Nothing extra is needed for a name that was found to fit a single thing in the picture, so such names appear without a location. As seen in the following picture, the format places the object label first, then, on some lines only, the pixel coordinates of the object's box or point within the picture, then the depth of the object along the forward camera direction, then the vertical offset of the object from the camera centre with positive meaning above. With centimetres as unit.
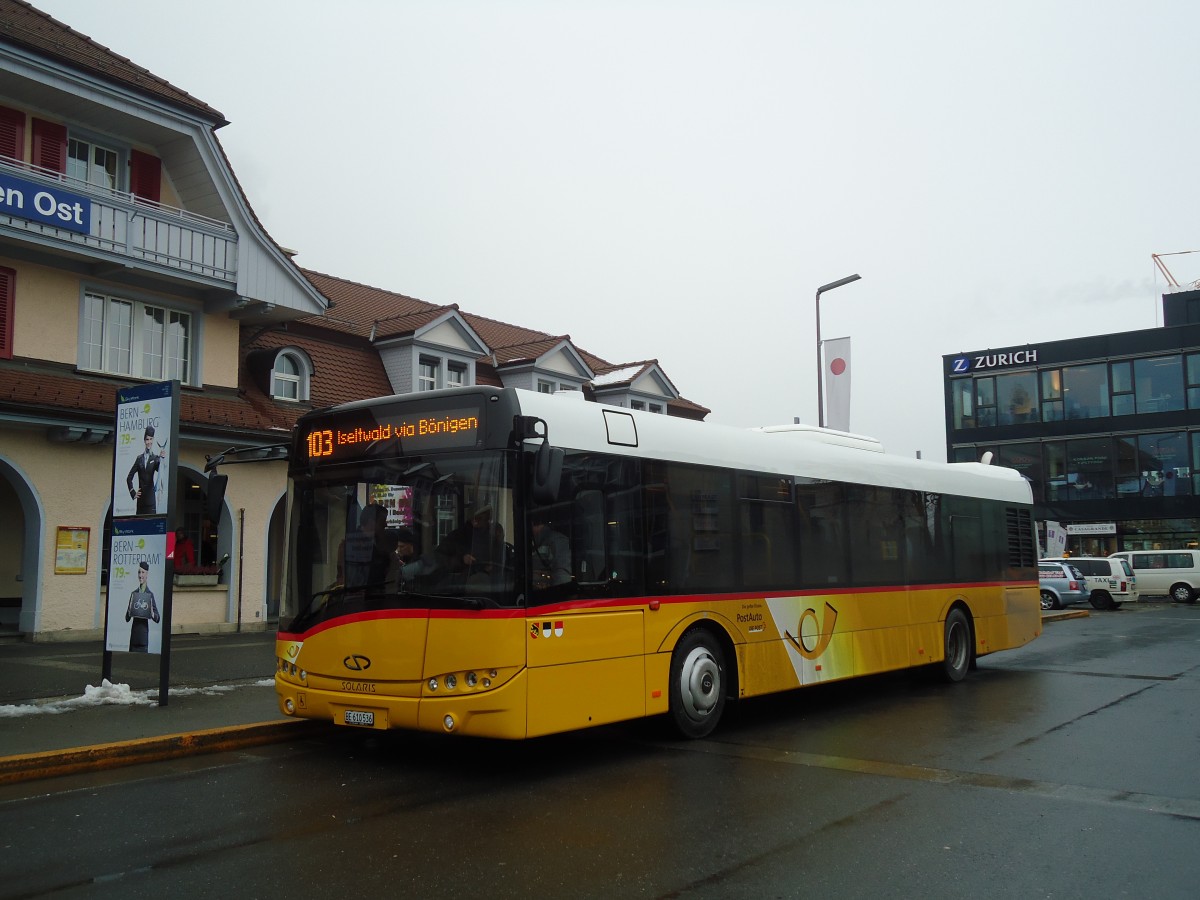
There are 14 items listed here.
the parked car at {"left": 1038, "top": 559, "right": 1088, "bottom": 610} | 3528 -113
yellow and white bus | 775 -10
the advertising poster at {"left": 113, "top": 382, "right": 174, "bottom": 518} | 1141 +119
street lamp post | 2234 +388
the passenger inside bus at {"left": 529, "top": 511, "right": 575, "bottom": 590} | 790 +0
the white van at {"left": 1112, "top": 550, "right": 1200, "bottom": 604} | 3922 -80
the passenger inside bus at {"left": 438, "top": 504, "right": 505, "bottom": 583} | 775 +7
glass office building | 5288 +659
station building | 1777 +454
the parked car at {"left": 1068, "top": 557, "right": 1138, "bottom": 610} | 3694 -106
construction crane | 8104 +2190
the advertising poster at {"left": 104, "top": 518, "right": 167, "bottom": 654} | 1117 -29
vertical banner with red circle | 2105 +345
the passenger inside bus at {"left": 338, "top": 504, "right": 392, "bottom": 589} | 819 +4
